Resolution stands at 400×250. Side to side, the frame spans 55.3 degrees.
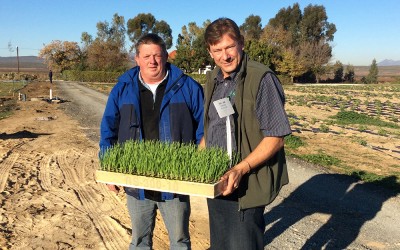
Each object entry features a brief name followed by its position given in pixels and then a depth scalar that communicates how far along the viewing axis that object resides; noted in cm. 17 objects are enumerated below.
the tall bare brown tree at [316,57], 5628
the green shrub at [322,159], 774
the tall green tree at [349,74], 6012
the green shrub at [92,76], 5188
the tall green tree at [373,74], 5694
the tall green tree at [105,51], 5912
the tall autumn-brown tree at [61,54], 6512
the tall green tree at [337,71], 5941
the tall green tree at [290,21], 7212
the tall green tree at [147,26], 7506
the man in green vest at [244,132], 185
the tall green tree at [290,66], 5203
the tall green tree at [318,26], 7185
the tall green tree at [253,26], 8119
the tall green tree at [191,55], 5328
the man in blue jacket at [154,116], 252
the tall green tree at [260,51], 4894
